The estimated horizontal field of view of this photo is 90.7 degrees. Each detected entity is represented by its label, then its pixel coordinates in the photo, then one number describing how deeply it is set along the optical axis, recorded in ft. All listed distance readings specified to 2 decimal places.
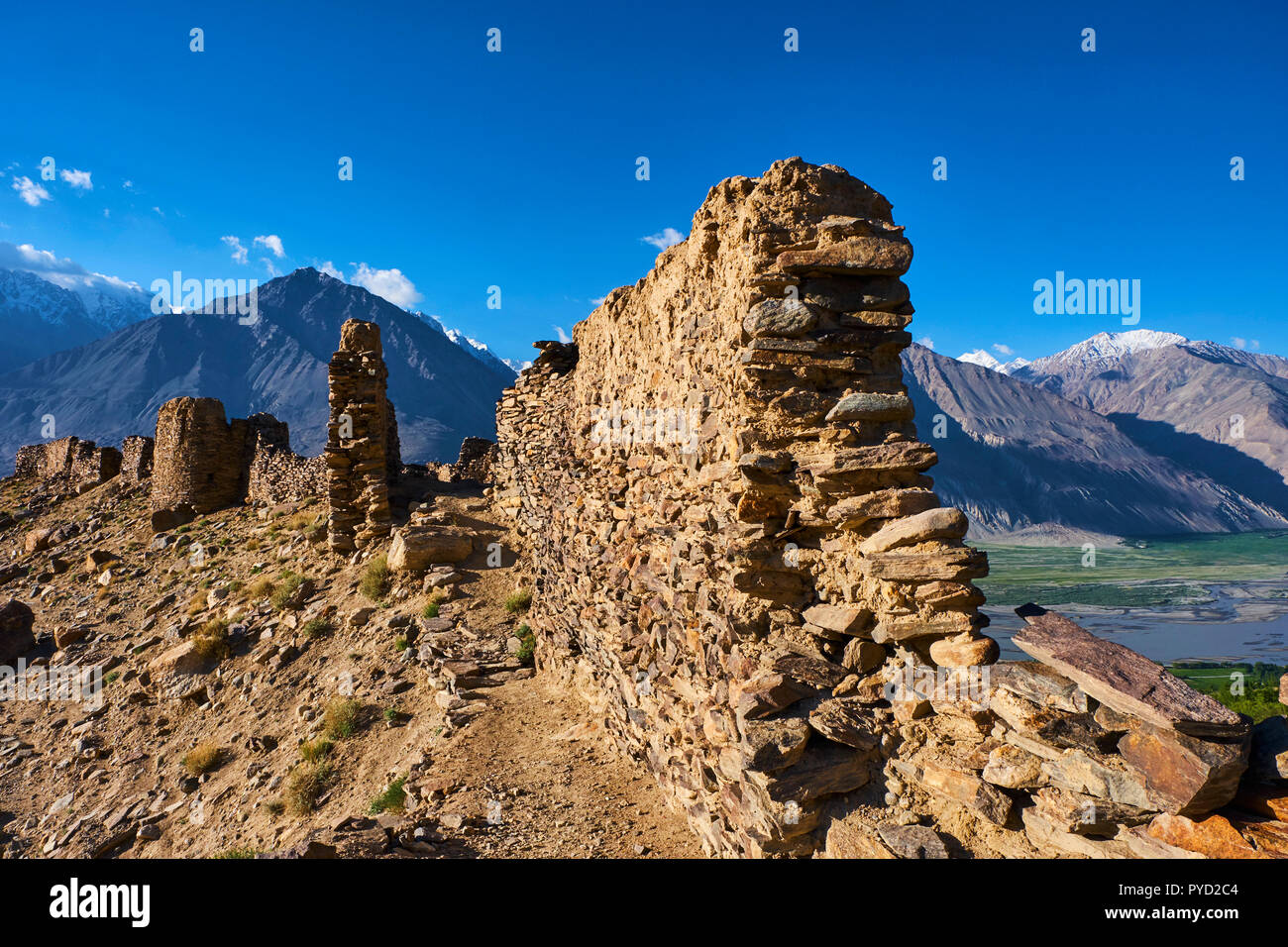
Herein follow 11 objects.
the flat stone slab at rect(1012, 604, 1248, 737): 8.13
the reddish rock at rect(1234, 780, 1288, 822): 8.20
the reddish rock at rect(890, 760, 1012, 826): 9.95
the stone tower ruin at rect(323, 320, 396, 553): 44.78
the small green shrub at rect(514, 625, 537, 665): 31.55
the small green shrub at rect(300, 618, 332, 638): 36.25
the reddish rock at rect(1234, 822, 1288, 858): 7.73
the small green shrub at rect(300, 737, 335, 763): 25.96
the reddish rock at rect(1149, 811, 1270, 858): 7.78
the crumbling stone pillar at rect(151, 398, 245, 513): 66.23
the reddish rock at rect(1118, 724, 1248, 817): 7.86
